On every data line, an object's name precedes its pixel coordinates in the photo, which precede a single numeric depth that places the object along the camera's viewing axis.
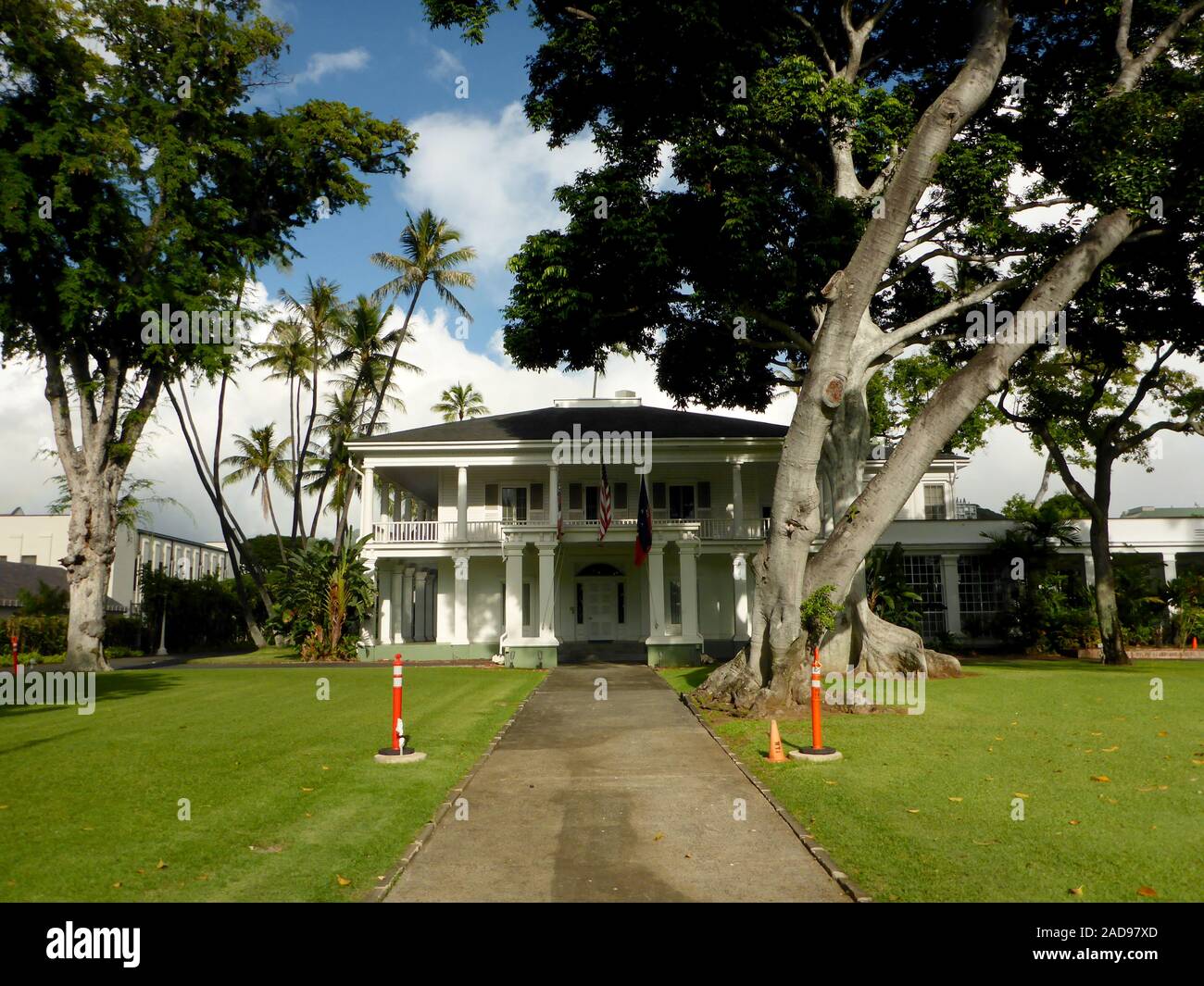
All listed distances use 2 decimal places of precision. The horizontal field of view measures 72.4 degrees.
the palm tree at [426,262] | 35.59
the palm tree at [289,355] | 39.56
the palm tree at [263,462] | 43.28
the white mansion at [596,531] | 27.50
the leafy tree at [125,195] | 21.92
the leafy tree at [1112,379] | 16.80
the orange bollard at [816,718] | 9.35
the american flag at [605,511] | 23.97
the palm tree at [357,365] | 38.16
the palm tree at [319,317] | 38.75
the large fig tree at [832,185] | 13.34
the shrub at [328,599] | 26.75
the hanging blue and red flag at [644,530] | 23.20
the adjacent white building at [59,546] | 52.75
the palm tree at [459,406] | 55.00
